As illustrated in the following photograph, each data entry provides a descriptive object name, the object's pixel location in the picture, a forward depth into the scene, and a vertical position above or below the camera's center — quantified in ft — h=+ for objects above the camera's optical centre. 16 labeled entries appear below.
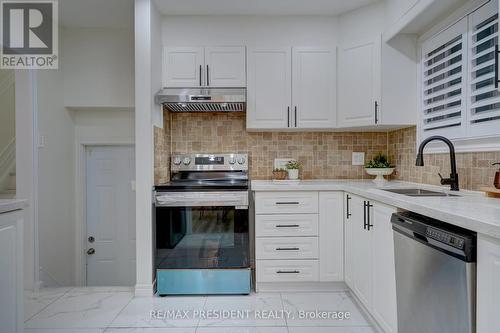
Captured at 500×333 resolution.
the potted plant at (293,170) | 9.34 -0.18
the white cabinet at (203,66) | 8.89 +2.94
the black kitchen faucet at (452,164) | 5.80 +0.00
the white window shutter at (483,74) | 5.57 +1.79
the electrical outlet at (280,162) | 9.88 +0.08
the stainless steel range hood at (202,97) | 8.16 +1.84
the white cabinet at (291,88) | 8.93 +2.30
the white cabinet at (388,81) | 8.06 +2.27
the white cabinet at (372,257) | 5.39 -1.97
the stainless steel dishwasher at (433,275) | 3.38 -1.46
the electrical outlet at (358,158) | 9.89 +0.21
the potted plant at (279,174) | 9.39 -0.31
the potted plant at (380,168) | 8.71 -0.11
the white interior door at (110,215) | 10.89 -1.85
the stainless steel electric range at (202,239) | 7.86 -1.99
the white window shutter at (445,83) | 6.44 +1.92
